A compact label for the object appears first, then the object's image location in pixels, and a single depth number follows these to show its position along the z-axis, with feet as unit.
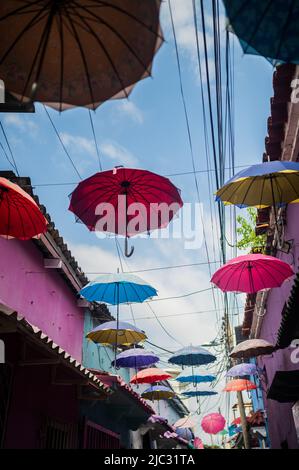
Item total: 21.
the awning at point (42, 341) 14.17
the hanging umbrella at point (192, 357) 39.50
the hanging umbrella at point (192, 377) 48.08
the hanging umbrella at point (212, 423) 80.12
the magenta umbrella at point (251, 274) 20.85
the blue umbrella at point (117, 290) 25.39
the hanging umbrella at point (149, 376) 39.70
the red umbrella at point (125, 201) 17.35
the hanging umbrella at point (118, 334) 31.48
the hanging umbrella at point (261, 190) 16.53
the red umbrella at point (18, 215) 15.97
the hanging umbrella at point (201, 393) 60.54
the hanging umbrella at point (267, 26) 8.93
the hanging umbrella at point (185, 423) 73.37
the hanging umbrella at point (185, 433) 88.35
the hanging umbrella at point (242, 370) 41.11
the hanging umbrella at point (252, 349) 29.53
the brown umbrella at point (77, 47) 8.35
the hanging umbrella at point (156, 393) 49.85
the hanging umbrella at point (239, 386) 44.80
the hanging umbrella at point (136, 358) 36.68
